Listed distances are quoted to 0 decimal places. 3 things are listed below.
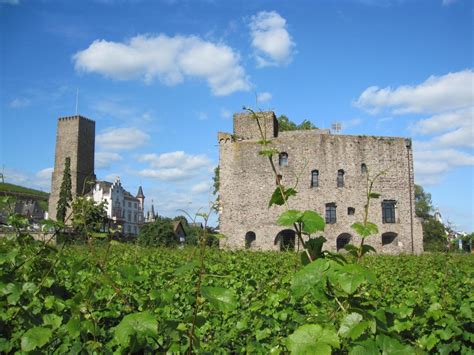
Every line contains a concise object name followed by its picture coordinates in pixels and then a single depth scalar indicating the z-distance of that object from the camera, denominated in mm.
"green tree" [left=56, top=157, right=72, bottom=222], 55500
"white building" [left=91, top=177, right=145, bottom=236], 66688
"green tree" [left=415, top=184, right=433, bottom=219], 56681
